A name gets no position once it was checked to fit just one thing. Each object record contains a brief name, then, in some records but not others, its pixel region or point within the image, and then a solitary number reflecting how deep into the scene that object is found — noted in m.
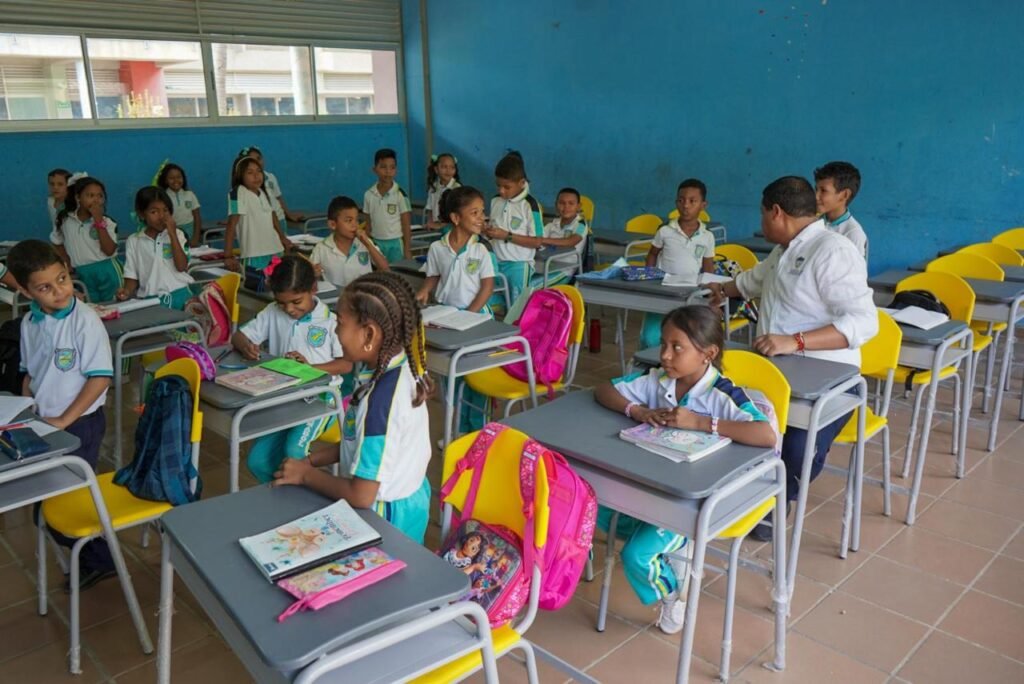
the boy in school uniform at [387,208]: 6.04
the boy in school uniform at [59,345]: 2.48
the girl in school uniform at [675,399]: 2.05
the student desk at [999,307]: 3.53
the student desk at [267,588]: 1.24
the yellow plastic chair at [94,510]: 2.15
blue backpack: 2.23
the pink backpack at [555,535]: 1.67
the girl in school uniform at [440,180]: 6.79
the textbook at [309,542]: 1.41
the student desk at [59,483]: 1.98
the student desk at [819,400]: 2.26
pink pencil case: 1.30
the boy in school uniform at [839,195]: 3.58
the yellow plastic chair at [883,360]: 2.73
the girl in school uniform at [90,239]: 4.93
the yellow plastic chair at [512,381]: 3.31
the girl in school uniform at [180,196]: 6.68
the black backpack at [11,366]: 2.94
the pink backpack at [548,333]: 3.33
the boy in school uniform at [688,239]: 4.57
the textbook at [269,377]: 2.48
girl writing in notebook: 2.79
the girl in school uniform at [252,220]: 5.44
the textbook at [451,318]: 3.24
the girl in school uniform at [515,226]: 4.74
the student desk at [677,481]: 1.75
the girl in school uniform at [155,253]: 4.18
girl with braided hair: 1.70
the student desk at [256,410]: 2.40
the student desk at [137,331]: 3.34
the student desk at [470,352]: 3.02
